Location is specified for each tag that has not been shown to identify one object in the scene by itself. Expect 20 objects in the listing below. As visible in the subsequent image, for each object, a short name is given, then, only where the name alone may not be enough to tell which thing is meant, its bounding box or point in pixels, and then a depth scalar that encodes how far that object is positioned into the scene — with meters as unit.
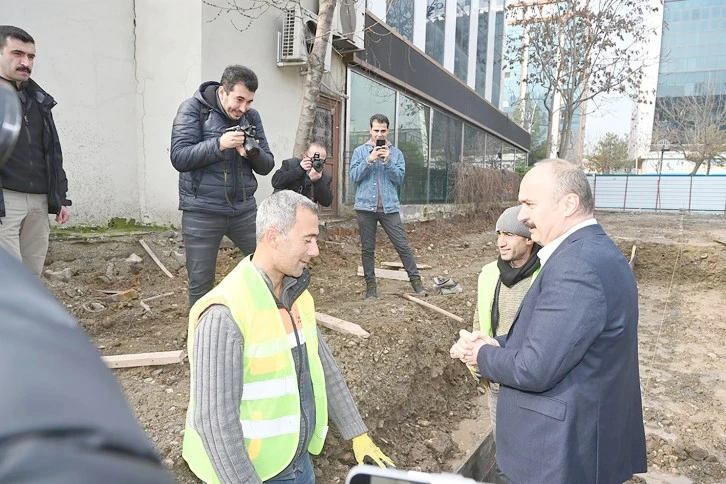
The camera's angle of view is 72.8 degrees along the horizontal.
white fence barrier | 27.02
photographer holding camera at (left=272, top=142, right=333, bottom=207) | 4.66
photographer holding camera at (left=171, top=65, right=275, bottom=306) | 3.53
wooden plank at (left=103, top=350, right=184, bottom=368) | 3.56
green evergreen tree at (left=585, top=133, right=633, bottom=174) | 40.19
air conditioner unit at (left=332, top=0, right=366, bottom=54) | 9.59
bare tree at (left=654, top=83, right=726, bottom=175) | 32.69
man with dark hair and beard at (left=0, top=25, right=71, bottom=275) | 3.38
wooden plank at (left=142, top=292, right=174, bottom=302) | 5.30
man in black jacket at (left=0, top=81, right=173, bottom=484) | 0.37
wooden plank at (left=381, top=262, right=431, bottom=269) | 8.43
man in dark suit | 1.81
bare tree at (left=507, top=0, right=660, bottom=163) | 16.09
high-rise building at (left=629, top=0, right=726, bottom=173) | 57.04
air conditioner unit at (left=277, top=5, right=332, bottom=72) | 8.37
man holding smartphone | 5.57
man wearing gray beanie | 3.01
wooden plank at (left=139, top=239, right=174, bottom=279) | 6.27
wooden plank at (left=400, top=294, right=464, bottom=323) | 5.57
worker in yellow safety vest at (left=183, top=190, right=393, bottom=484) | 1.74
